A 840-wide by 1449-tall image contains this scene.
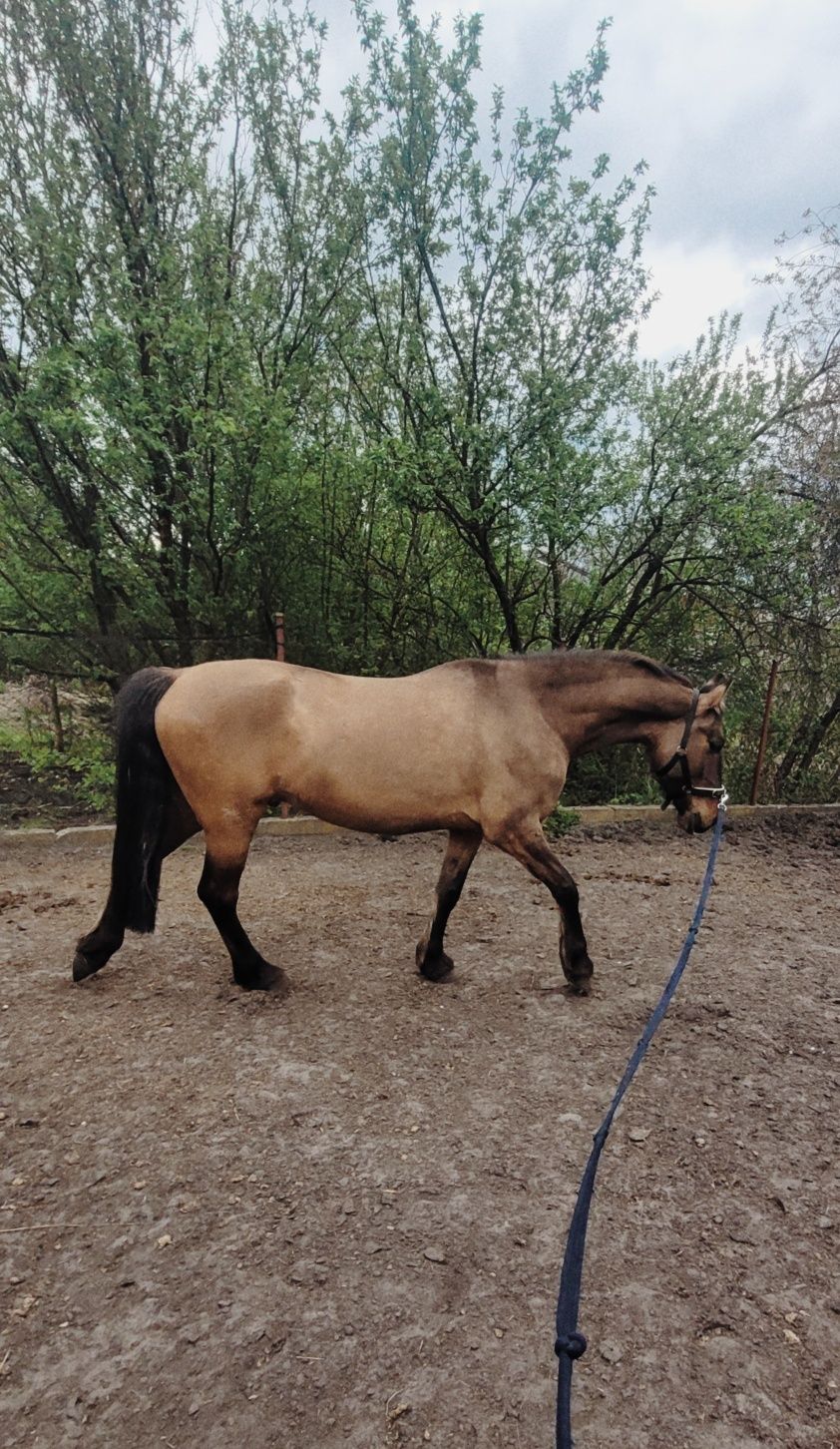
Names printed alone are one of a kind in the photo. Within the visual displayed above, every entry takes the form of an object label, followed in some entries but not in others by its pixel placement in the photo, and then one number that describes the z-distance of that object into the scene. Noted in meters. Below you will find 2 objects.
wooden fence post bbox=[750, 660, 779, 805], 6.46
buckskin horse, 2.96
